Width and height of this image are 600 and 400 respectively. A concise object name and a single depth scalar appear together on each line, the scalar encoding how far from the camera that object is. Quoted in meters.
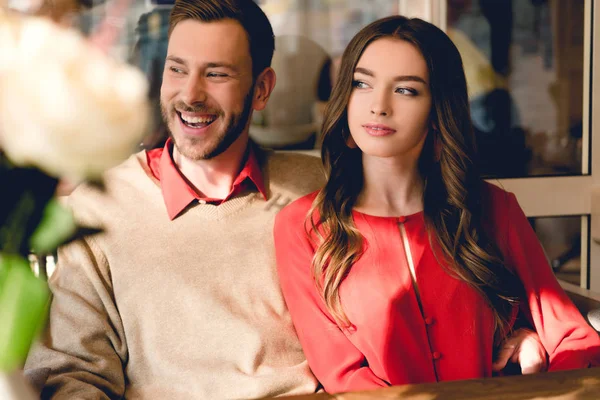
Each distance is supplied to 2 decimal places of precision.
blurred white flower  0.64
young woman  1.46
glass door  2.30
